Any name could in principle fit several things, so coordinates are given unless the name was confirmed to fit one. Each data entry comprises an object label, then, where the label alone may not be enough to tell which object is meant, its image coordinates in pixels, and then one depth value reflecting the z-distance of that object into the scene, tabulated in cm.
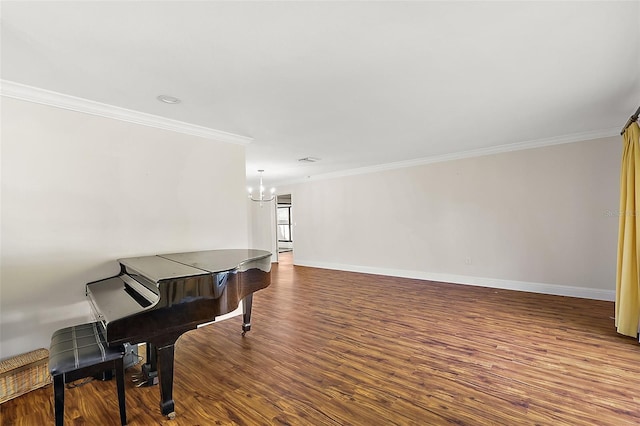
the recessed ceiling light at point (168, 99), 261
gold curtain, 291
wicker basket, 211
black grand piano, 179
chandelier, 847
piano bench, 164
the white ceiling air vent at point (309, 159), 532
